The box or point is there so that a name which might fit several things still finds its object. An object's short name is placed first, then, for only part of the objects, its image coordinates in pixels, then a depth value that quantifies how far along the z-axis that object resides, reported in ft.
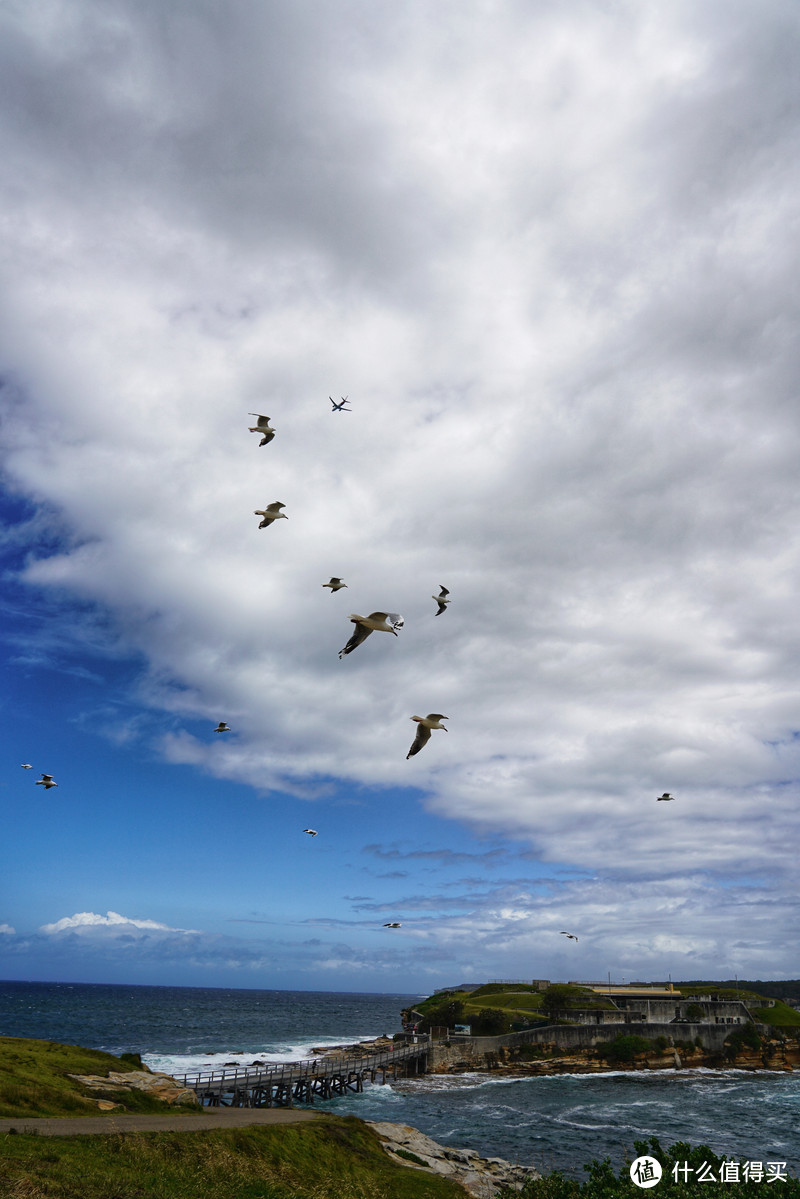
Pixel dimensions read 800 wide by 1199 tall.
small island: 301.84
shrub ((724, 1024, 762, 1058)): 333.64
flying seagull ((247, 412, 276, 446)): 94.73
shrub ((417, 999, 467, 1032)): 346.33
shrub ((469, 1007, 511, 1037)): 327.92
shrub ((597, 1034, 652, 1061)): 312.50
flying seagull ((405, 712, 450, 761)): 71.97
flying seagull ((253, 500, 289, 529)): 92.02
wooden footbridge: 177.88
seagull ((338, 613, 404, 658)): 73.00
